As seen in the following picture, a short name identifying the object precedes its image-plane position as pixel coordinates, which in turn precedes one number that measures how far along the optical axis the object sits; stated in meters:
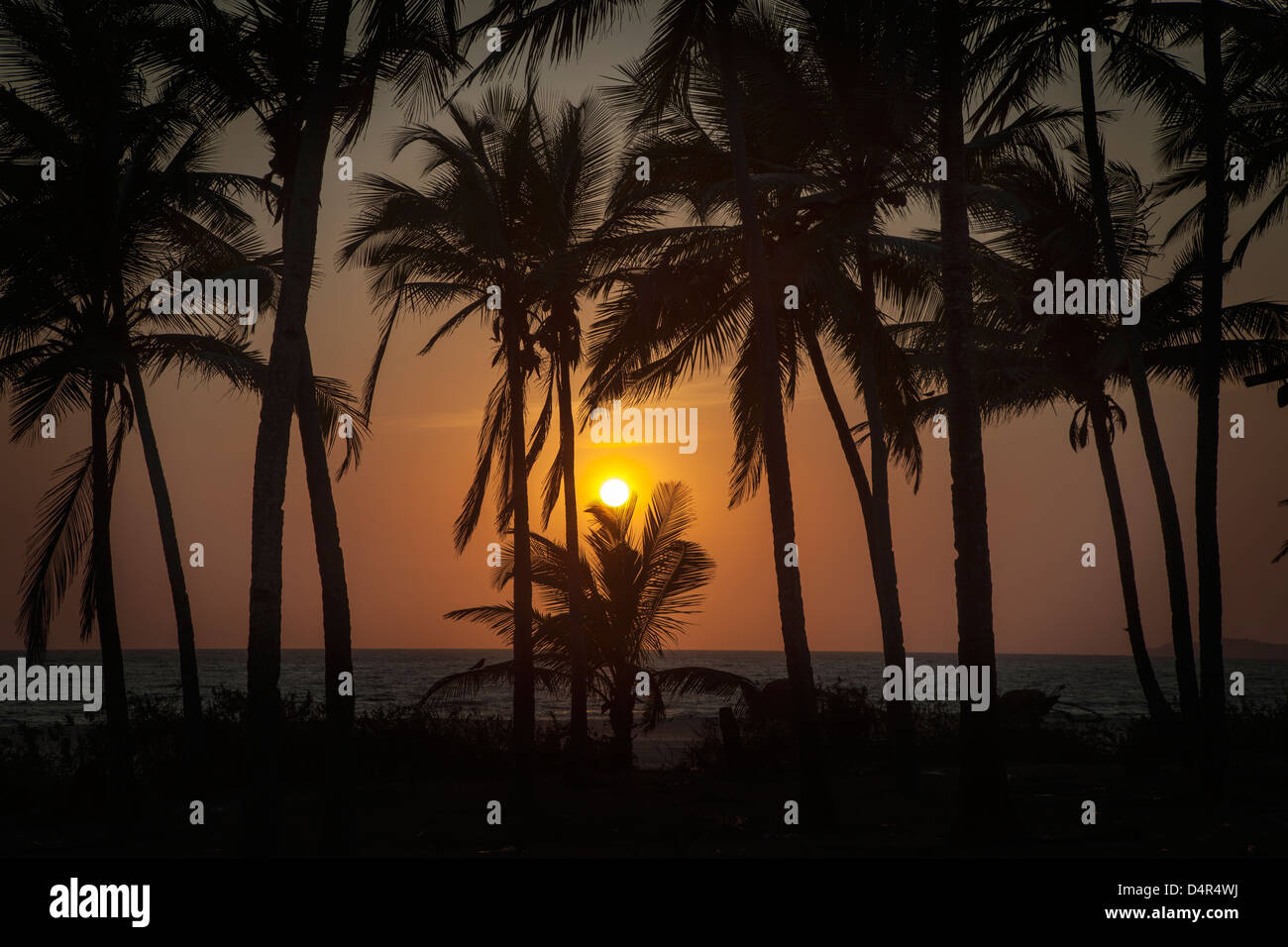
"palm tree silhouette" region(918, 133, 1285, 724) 18.30
